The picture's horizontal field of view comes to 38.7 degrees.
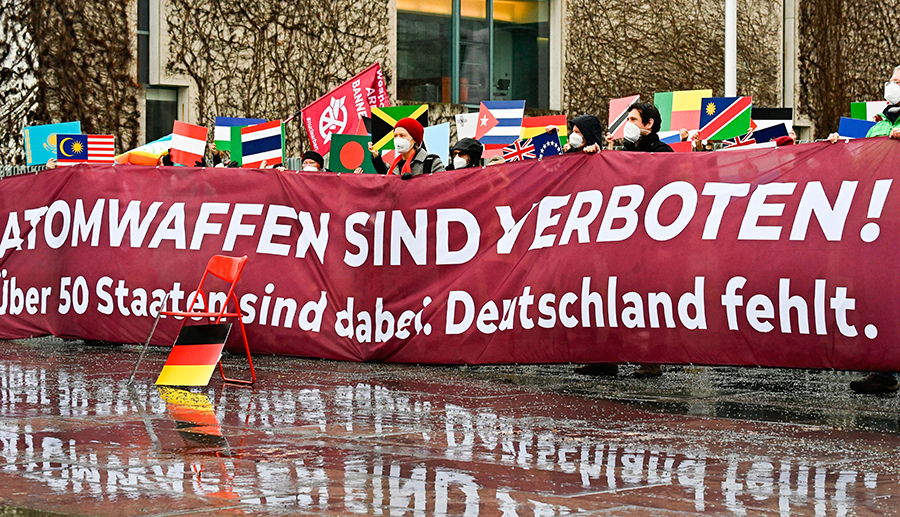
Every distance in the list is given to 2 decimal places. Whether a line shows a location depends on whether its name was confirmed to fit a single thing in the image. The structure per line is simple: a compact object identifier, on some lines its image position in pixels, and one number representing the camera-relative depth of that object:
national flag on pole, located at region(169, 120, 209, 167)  15.05
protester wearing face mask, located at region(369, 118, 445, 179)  11.88
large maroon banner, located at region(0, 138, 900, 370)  8.88
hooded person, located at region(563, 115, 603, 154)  10.73
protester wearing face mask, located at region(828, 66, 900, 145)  9.39
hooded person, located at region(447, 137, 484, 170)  12.13
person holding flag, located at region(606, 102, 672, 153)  10.70
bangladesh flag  14.25
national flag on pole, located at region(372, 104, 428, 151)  12.90
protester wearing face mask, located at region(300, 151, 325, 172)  14.12
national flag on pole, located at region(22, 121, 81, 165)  16.00
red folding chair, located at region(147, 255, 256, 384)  9.82
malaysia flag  14.94
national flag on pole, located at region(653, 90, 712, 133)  15.05
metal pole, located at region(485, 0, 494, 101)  24.91
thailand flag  14.36
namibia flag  13.77
